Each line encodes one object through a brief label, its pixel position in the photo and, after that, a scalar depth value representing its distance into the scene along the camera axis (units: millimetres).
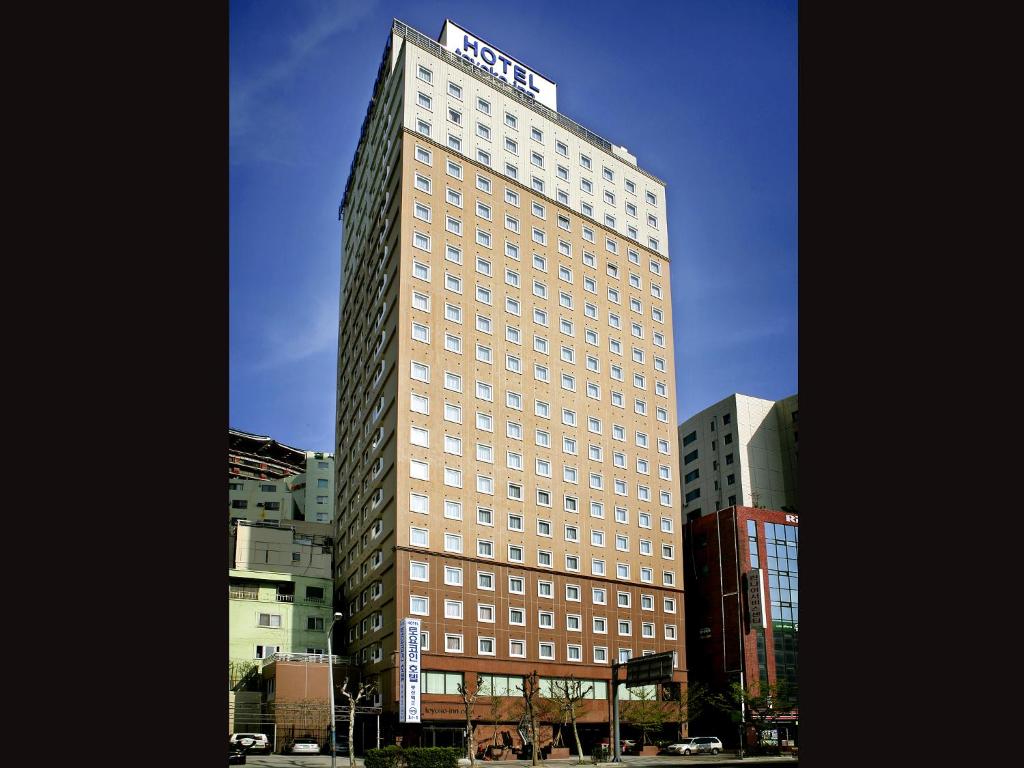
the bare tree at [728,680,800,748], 52344
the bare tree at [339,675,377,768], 42597
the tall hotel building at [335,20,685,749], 45344
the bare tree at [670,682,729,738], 50375
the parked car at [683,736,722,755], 48969
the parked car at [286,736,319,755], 40938
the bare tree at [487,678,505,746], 43156
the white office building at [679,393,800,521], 71625
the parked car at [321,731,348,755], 42000
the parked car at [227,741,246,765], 30797
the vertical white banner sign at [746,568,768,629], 55062
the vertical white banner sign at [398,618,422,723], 40688
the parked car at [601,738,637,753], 47959
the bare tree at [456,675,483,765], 35975
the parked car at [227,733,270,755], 38375
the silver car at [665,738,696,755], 47719
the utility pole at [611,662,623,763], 39050
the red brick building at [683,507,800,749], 55344
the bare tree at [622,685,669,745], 47656
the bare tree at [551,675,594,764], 41250
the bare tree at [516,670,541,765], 38156
